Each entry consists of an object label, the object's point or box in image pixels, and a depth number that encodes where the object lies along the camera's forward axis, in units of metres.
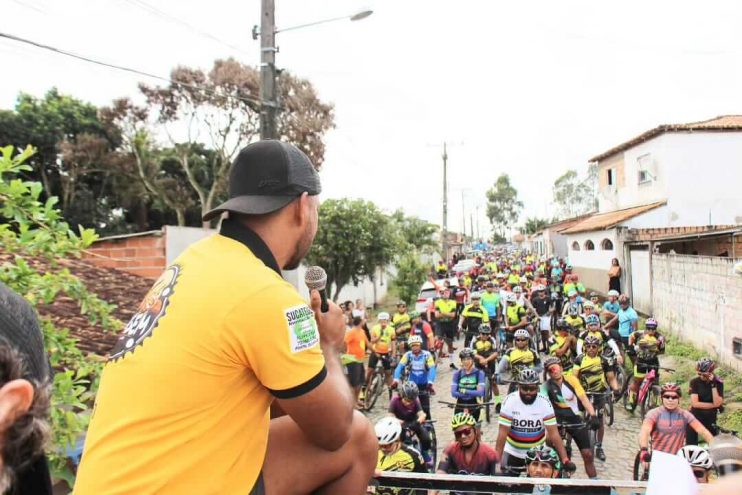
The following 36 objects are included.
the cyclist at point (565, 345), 10.90
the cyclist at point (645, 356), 9.78
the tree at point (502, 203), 87.62
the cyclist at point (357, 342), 12.23
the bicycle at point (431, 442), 7.68
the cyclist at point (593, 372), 9.15
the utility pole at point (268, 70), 9.45
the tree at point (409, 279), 26.19
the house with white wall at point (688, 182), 22.58
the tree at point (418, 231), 37.72
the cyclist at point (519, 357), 9.88
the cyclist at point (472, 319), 13.59
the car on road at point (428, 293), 17.62
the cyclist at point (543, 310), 14.75
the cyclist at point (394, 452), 6.23
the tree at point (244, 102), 20.69
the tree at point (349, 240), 18.95
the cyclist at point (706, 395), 7.55
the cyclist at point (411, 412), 7.87
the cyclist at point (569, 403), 7.54
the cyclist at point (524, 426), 6.86
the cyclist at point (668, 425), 6.78
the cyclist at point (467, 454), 6.29
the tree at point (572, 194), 77.31
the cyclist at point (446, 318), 15.12
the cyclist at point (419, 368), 10.05
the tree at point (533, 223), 89.00
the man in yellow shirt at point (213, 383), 1.30
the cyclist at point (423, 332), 12.39
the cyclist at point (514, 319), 14.02
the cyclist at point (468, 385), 9.20
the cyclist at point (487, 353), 11.00
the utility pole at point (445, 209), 37.00
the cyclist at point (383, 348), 12.10
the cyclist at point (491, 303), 14.97
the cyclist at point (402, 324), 13.20
